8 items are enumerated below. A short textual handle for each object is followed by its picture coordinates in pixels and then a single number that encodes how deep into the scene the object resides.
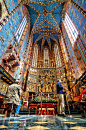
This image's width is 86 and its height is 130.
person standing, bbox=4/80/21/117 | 4.05
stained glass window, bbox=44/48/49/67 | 18.03
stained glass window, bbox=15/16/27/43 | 11.25
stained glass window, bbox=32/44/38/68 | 17.20
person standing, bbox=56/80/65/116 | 4.51
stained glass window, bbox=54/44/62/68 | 16.89
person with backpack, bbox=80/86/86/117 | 4.24
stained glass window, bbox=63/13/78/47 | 11.02
